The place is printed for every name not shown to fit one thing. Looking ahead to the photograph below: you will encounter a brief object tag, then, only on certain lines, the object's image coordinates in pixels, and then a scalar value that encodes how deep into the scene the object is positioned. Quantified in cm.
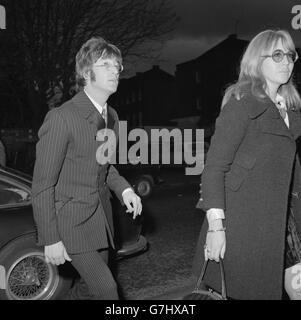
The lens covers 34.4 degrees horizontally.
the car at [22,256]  415
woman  231
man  249
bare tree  1731
